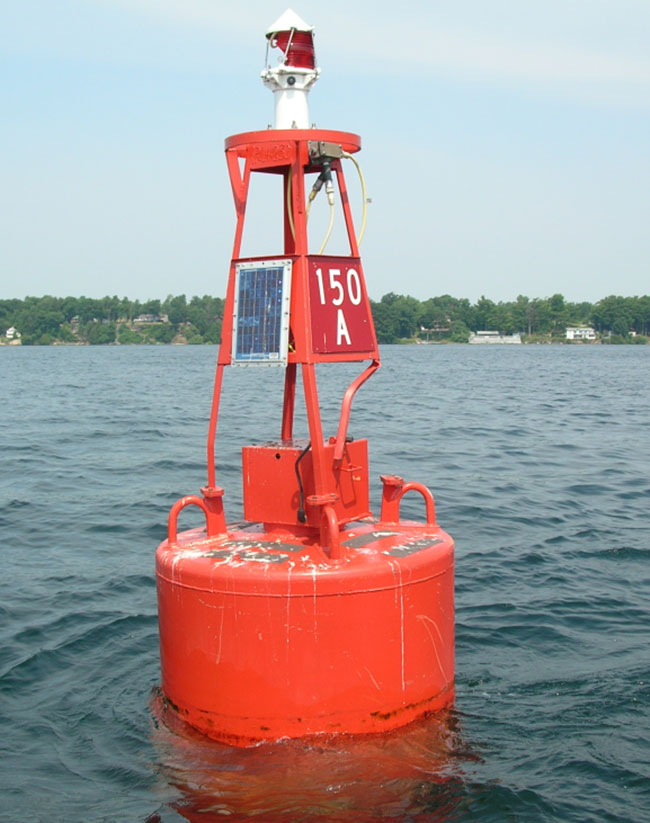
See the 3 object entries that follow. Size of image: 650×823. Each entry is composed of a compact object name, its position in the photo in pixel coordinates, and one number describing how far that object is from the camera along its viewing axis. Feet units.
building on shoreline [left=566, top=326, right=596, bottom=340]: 568.00
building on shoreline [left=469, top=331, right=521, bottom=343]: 577.02
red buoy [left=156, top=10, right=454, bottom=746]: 21.65
